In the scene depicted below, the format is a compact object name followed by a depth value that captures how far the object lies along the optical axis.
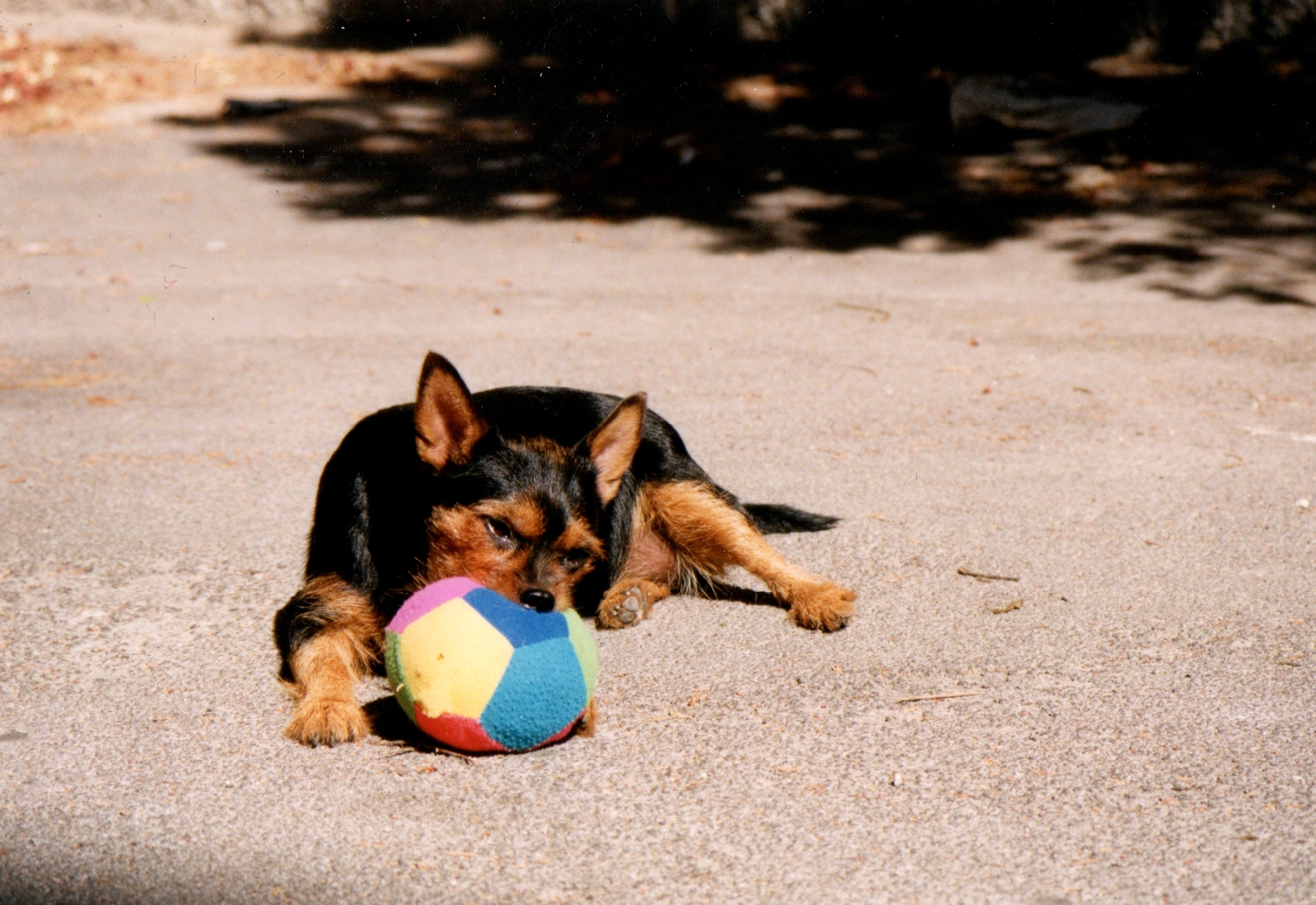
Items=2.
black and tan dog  3.73
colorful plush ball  3.25
